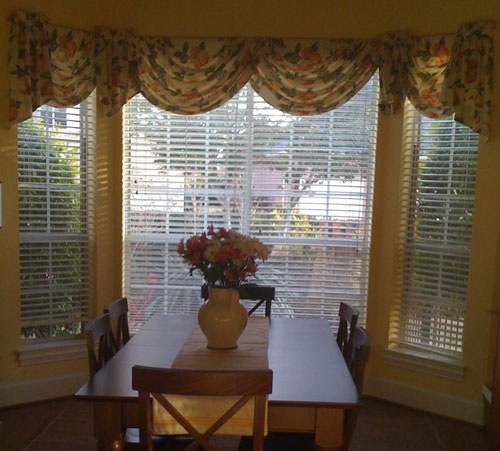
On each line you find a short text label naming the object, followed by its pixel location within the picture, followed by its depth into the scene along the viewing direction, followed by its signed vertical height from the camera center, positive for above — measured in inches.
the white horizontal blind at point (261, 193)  144.0 +1.7
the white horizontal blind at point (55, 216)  134.5 -6.1
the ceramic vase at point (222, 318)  86.1 -20.5
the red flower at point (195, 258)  84.4 -10.2
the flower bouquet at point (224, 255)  83.6 -9.6
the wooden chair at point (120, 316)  97.6 -24.3
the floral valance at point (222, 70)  128.2 +34.2
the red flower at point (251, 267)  85.3 -11.5
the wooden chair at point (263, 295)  119.6 -22.8
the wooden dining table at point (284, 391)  69.1 -27.3
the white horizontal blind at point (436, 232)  130.6 -7.4
